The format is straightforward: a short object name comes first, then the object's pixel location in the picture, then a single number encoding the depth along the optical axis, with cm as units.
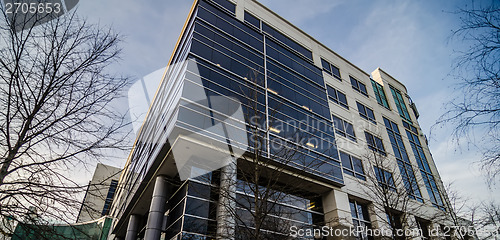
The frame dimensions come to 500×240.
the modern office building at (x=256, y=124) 1313
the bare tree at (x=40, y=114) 496
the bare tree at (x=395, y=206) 1160
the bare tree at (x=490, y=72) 474
